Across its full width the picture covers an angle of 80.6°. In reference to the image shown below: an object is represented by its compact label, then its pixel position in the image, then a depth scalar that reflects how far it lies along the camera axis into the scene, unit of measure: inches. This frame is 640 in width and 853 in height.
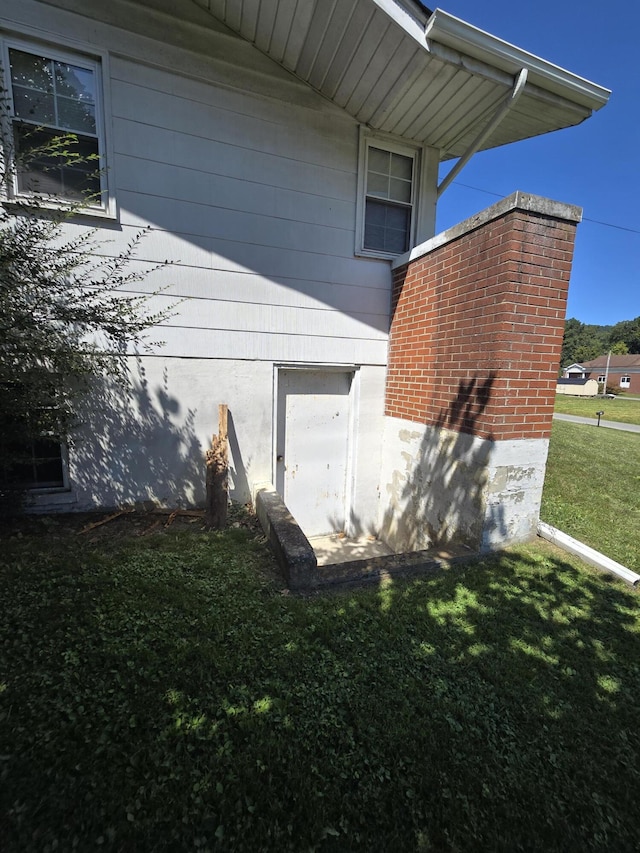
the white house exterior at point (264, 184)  138.9
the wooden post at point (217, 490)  151.2
